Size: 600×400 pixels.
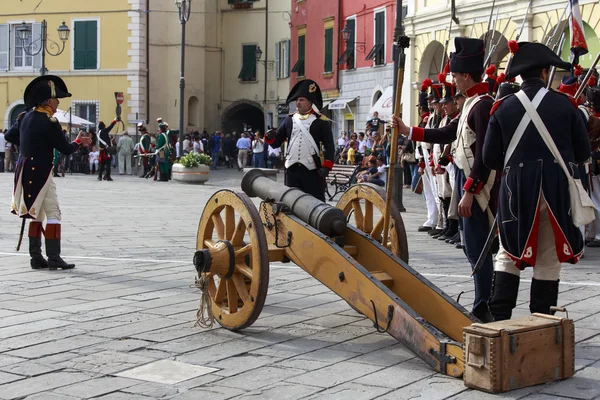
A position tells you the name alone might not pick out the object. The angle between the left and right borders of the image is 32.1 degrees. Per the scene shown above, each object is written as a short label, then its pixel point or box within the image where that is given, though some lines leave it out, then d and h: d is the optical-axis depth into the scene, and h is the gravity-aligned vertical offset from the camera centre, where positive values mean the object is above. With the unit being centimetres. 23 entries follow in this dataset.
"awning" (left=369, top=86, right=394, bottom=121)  3244 +115
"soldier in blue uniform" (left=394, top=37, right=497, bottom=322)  688 -8
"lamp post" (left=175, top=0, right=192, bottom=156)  3244 +369
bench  2136 -72
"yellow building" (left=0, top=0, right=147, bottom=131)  4694 +371
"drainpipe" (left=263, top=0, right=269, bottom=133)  5047 +474
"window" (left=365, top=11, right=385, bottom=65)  3750 +361
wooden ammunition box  530 -108
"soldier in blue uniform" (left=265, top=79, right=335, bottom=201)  1031 -7
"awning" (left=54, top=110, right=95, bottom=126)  3741 +60
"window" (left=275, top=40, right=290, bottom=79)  4959 +387
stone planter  2805 -96
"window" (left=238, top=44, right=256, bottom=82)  5091 +377
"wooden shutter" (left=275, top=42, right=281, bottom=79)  5031 +391
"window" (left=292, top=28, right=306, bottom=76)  4656 +396
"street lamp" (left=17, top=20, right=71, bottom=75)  4734 +417
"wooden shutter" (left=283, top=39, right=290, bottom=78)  4950 +389
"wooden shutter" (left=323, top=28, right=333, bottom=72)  4288 +376
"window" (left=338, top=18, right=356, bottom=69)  4069 +365
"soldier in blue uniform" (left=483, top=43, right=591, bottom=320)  611 -21
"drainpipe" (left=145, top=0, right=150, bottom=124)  4722 +342
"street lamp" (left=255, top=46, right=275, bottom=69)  5062 +378
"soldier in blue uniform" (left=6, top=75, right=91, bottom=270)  1016 -34
